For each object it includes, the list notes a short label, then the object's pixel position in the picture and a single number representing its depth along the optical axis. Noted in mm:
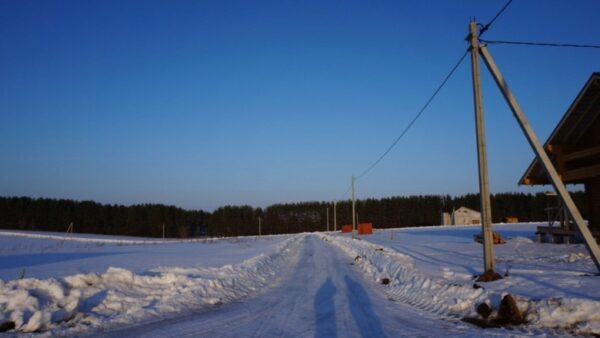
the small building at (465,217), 84688
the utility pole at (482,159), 11031
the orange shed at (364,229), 61819
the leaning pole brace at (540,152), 9094
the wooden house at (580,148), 19250
